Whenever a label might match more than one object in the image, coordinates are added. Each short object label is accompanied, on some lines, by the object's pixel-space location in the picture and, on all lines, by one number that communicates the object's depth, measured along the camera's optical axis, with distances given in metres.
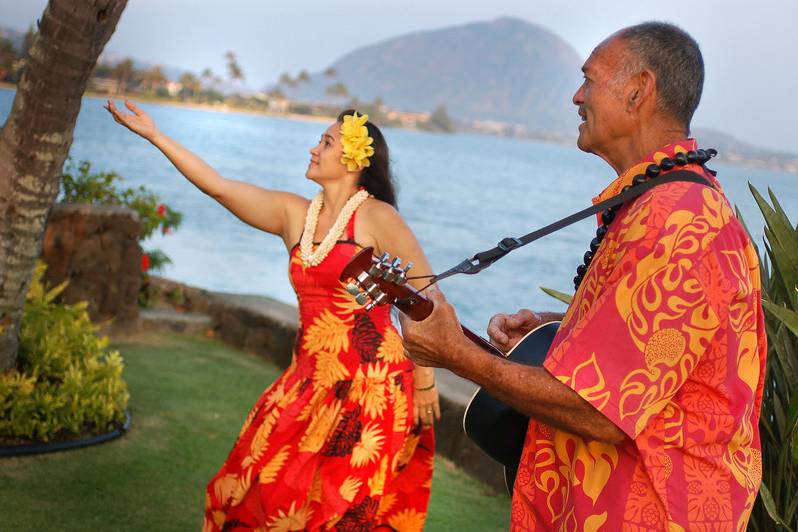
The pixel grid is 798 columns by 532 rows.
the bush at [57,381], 5.19
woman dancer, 4.09
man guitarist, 1.83
